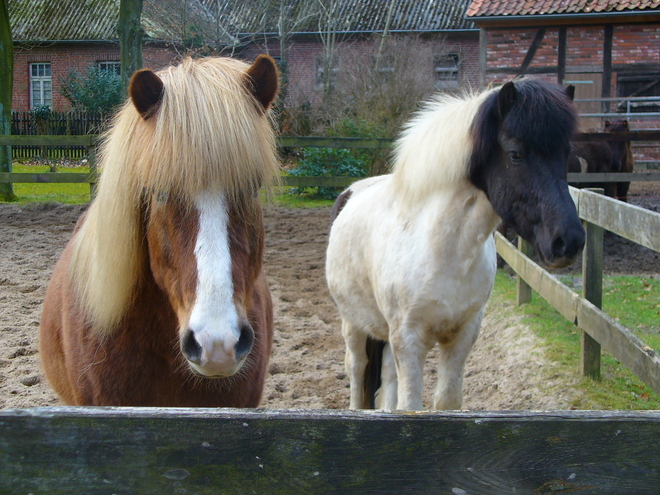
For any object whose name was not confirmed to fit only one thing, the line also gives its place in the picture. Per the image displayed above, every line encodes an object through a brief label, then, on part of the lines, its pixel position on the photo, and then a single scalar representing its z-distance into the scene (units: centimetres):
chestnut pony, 172
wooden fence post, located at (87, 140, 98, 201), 953
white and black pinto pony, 288
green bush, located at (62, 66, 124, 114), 2256
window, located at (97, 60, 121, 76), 2589
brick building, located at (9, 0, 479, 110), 2162
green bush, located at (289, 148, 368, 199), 1294
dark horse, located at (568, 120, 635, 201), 1041
